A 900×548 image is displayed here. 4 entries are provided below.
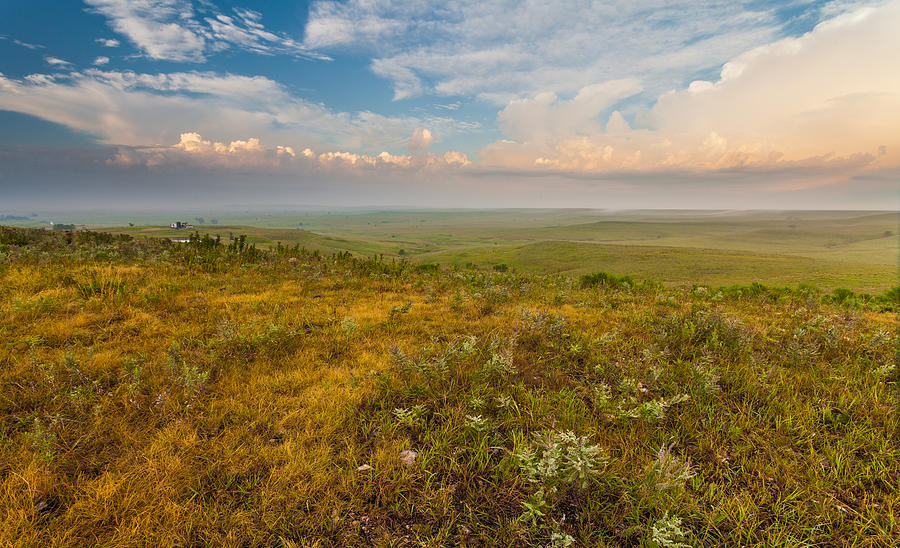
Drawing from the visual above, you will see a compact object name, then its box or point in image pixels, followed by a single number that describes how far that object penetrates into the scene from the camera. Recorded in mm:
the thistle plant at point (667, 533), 2490
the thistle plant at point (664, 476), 2930
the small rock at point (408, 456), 3441
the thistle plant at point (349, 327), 6500
